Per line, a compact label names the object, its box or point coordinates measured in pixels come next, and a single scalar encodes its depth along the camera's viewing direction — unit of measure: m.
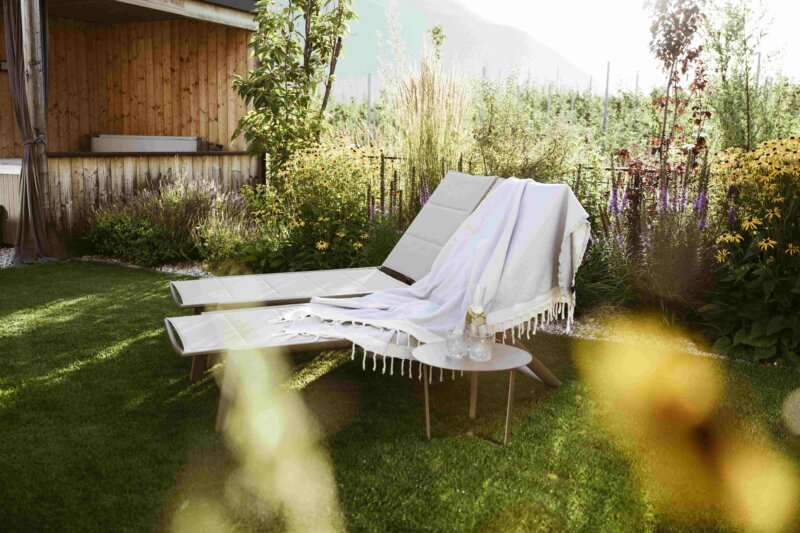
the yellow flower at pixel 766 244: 3.77
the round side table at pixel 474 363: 2.65
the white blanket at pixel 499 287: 3.11
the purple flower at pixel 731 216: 4.06
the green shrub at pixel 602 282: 4.45
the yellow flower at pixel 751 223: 3.81
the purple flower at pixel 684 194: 4.37
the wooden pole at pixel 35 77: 6.16
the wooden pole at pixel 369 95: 14.53
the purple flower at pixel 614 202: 4.69
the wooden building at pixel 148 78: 7.92
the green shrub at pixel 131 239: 6.23
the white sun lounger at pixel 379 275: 3.69
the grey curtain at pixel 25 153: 6.18
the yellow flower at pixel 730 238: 3.92
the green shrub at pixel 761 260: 3.75
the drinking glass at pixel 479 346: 2.72
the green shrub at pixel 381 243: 5.14
